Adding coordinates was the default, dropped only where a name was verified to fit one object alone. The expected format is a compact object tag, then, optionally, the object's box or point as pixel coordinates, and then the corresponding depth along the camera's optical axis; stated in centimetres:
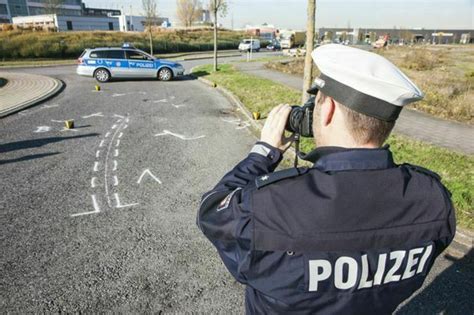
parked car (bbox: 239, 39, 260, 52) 4380
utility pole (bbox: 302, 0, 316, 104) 797
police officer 113
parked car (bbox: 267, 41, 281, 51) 4933
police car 1616
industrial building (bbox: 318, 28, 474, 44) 6844
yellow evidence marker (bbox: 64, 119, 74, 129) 864
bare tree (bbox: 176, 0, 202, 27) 8294
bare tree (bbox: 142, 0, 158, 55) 2459
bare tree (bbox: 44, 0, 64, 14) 3912
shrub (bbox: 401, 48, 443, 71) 2138
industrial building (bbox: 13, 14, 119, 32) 6279
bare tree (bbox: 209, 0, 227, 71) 1802
